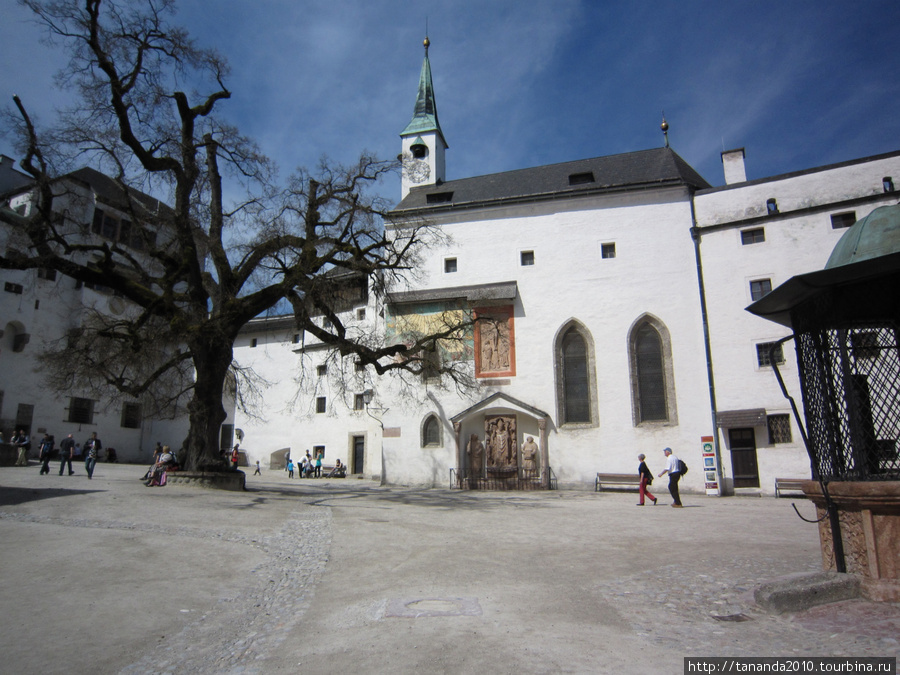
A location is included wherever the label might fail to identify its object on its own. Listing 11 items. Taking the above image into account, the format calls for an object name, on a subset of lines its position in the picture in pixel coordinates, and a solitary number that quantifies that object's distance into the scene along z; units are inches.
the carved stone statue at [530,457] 975.6
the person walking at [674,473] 645.9
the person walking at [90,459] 721.6
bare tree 601.9
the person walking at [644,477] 683.4
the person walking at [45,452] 760.3
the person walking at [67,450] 783.7
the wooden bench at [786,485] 844.0
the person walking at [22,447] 927.8
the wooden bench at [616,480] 932.6
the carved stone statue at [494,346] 1044.5
